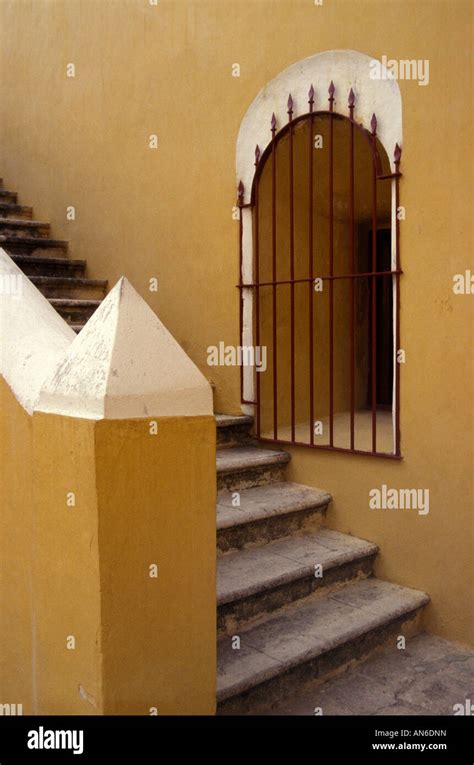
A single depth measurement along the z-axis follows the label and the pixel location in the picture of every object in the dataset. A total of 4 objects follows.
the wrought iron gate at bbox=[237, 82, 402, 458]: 3.66
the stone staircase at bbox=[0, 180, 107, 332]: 5.20
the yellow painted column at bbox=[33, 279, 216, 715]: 1.94
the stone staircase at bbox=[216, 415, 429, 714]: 2.92
